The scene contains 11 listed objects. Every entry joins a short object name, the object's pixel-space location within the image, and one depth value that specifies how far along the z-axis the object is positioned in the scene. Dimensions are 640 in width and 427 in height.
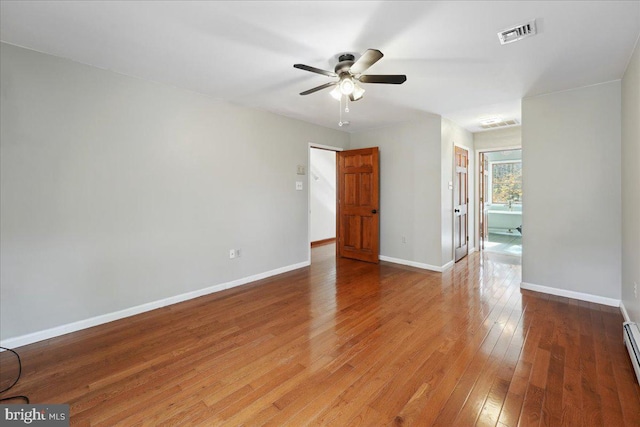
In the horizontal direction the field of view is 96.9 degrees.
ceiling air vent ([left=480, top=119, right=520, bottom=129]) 4.84
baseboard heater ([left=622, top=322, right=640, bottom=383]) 1.93
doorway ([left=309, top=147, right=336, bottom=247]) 7.11
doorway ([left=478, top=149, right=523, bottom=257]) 8.24
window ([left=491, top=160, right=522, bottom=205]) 8.66
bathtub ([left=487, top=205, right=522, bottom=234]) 8.18
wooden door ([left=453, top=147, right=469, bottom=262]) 5.06
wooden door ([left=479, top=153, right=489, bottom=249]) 6.07
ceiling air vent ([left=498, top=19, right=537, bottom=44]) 2.10
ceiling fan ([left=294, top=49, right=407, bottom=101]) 2.26
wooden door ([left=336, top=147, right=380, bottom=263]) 5.20
